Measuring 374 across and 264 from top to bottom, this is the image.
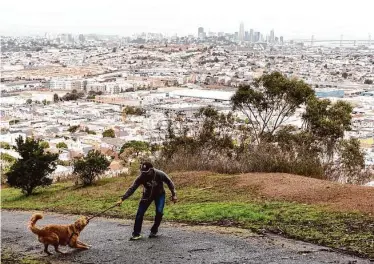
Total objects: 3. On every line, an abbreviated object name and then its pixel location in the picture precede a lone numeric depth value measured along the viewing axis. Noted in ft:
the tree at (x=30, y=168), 46.19
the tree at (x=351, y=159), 44.78
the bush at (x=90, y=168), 47.67
